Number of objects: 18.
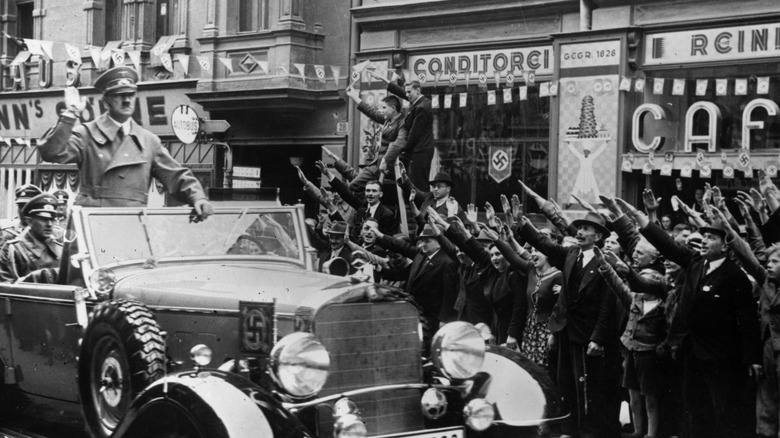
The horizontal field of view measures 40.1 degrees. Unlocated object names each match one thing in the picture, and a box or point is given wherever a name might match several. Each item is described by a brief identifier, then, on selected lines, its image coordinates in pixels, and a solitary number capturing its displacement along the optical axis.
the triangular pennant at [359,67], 15.90
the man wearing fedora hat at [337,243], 9.37
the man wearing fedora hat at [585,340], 8.38
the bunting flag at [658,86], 12.95
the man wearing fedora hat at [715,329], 7.61
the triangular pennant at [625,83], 13.02
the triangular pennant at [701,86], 12.62
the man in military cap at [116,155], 7.27
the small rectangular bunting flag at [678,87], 12.81
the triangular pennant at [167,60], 18.86
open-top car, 5.29
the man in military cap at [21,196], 10.57
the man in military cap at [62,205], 9.73
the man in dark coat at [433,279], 9.12
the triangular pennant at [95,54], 18.00
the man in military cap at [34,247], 7.94
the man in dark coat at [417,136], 12.11
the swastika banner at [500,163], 14.74
